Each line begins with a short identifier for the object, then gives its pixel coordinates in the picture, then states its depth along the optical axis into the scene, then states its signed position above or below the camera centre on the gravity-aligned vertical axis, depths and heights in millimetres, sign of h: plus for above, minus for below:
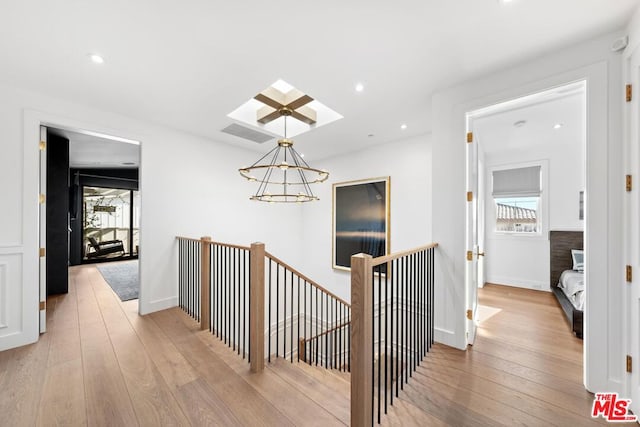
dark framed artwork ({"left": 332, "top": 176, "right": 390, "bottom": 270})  4340 -109
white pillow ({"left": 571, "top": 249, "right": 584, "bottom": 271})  3881 -741
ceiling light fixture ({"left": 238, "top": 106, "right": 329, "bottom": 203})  4844 +822
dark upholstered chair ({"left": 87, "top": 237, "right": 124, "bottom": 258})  6957 -1034
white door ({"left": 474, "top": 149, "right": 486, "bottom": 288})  4312 -24
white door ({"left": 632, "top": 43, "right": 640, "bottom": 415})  1535 -80
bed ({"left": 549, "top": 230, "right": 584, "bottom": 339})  3537 -860
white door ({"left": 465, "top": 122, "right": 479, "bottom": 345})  2390 -159
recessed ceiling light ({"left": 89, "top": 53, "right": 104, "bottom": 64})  2002 +1312
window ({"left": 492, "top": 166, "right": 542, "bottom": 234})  4645 +300
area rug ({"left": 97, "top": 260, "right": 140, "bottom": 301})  4184 -1404
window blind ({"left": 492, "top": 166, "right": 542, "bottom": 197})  4637 +635
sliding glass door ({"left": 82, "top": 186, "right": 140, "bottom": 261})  6957 -309
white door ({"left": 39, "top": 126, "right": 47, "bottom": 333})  2705 -209
